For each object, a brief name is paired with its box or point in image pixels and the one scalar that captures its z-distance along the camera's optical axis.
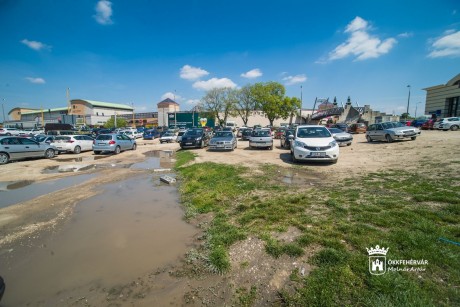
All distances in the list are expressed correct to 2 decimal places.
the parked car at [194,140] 18.56
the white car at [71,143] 16.72
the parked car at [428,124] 29.00
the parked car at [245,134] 28.10
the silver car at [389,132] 16.07
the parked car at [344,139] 16.84
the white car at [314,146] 9.18
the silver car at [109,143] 16.41
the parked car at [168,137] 27.91
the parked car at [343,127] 30.66
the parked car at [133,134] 37.35
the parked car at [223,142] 15.83
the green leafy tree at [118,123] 78.12
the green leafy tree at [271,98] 51.00
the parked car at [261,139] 16.17
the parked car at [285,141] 16.70
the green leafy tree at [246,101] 54.45
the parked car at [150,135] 34.65
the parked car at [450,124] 24.51
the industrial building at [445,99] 36.91
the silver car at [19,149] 12.52
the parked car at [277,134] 27.96
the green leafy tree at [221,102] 55.88
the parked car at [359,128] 31.14
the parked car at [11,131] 37.48
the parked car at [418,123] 32.34
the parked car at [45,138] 19.83
